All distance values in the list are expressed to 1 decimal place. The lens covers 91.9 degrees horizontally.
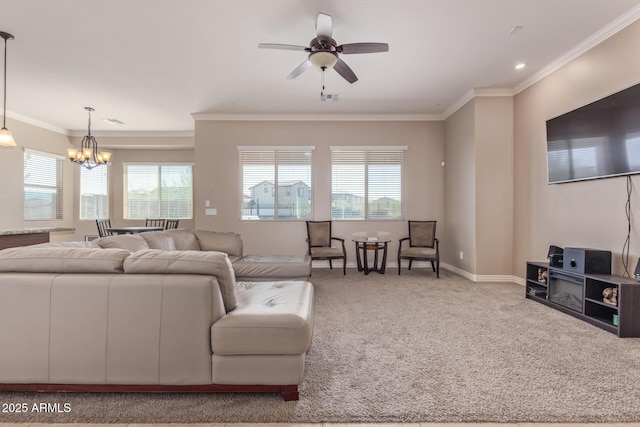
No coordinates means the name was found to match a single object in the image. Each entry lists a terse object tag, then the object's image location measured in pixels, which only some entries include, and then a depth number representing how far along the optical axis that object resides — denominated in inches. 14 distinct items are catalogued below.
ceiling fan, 109.1
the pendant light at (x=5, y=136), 123.6
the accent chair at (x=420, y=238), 202.2
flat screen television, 111.8
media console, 104.3
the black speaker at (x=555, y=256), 138.2
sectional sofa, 66.4
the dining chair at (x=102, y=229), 224.8
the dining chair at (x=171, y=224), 262.5
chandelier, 208.4
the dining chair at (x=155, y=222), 275.1
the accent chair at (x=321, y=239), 208.5
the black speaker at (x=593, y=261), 119.6
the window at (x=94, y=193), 286.5
